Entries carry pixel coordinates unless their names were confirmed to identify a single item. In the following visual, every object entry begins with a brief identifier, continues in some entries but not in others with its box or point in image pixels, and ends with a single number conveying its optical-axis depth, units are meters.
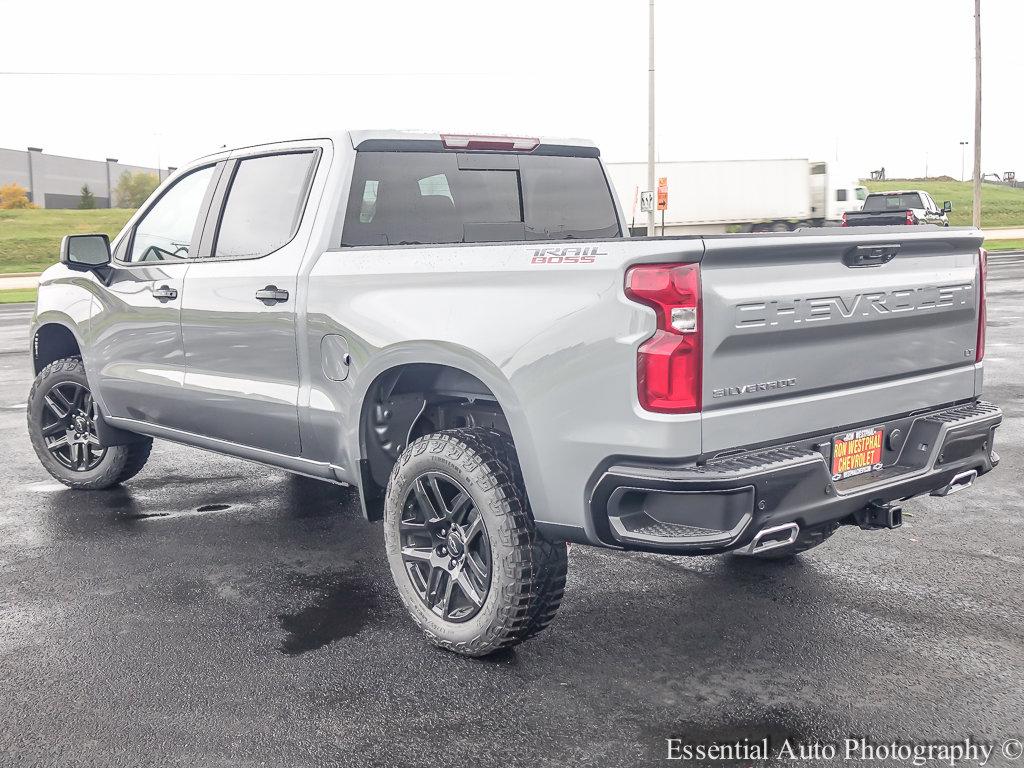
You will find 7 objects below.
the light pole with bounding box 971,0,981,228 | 33.50
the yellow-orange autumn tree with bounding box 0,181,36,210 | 85.53
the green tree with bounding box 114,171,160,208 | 93.12
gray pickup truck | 3.40
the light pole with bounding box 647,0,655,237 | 30.41
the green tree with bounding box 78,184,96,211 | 89.88
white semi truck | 41.28
